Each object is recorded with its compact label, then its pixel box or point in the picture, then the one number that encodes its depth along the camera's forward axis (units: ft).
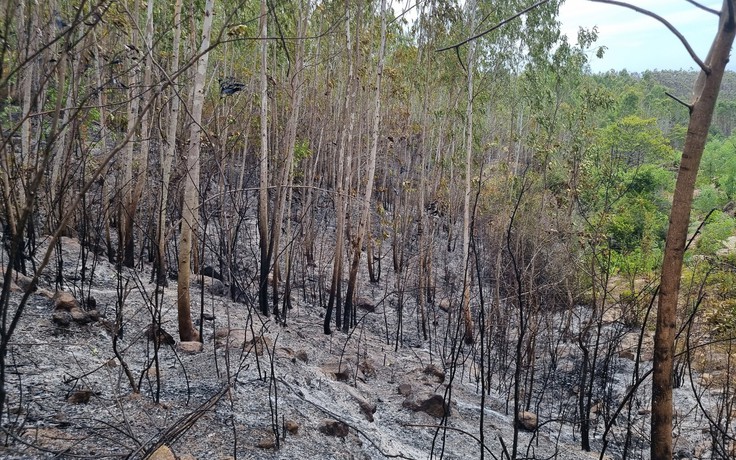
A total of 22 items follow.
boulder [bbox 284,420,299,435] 11.11
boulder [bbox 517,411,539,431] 18.32
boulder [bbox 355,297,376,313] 34.08
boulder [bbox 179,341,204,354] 14.17
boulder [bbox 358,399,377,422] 15.39
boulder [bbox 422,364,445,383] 22.52
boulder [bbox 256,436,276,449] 10.25
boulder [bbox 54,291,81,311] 13.30
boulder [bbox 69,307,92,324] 13.16
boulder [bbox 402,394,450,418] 17.45
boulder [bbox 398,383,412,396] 19.24
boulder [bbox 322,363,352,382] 17.63
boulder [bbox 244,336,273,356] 13.92
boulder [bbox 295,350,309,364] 17.91
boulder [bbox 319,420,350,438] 11.89
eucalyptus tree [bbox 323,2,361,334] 24.32
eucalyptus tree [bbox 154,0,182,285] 16.93
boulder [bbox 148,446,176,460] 7.85
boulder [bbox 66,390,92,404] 9.52
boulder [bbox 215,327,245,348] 15.23
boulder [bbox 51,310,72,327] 12.63
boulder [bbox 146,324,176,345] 12.87
